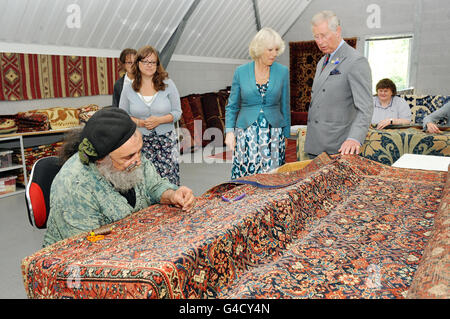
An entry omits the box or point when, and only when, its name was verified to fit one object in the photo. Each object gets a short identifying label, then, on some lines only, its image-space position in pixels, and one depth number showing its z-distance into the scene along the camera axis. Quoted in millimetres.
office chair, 1474
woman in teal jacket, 2508
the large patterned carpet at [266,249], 875
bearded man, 1299
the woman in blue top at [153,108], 2958
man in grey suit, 2008
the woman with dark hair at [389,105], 4164
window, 8086
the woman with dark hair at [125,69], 3286
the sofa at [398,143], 2674
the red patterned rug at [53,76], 4723
